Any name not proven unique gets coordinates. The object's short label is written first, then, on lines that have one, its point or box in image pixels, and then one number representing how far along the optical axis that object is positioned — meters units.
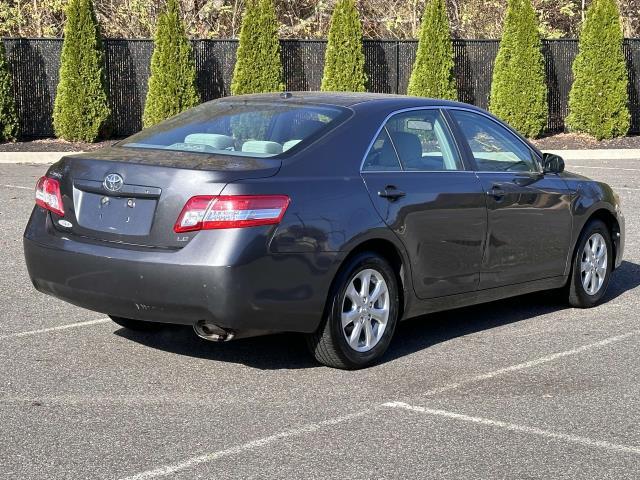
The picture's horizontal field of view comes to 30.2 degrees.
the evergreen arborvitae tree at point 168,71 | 25.11
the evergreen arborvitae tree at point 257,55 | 25.75
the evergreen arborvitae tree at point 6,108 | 24.16
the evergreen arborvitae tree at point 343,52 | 26.30
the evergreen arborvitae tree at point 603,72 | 26.80
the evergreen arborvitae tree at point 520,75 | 26.64
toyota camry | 6.04
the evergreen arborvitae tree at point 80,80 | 24.59
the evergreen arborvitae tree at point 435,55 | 26.48
